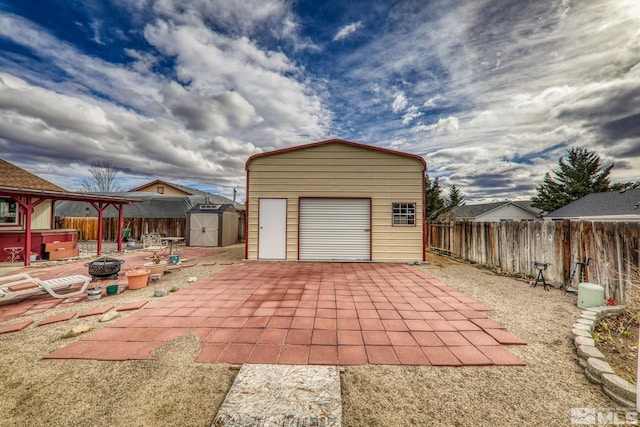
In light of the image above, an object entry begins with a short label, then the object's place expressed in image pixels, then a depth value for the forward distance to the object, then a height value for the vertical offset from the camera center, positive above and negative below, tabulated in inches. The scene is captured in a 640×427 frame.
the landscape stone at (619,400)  73.0 -57.1
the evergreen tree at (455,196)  1376.7 +163.9
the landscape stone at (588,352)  93.9 -53.7
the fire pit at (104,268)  217.3 -44.8
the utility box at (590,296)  155.3 -49.1
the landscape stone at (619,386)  74.3 -54.2
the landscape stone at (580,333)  110.8 -53.7
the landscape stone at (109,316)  136.0 -57.8
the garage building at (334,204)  328.5 +27.0
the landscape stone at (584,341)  103.1 -53.6
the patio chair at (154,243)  401.3 -44.0
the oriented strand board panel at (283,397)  66.7 -57.4
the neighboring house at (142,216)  648.4 +15.4
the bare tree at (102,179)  1176.5 +218.6
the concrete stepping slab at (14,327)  124.6 -59.6
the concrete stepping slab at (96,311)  145.3 -58.9
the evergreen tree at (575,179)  936.3 +189.0
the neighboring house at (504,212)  1136.2 +57.2
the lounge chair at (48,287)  159.0 -49.1
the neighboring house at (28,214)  308.2 +11.4
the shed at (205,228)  537.6 -14.9
